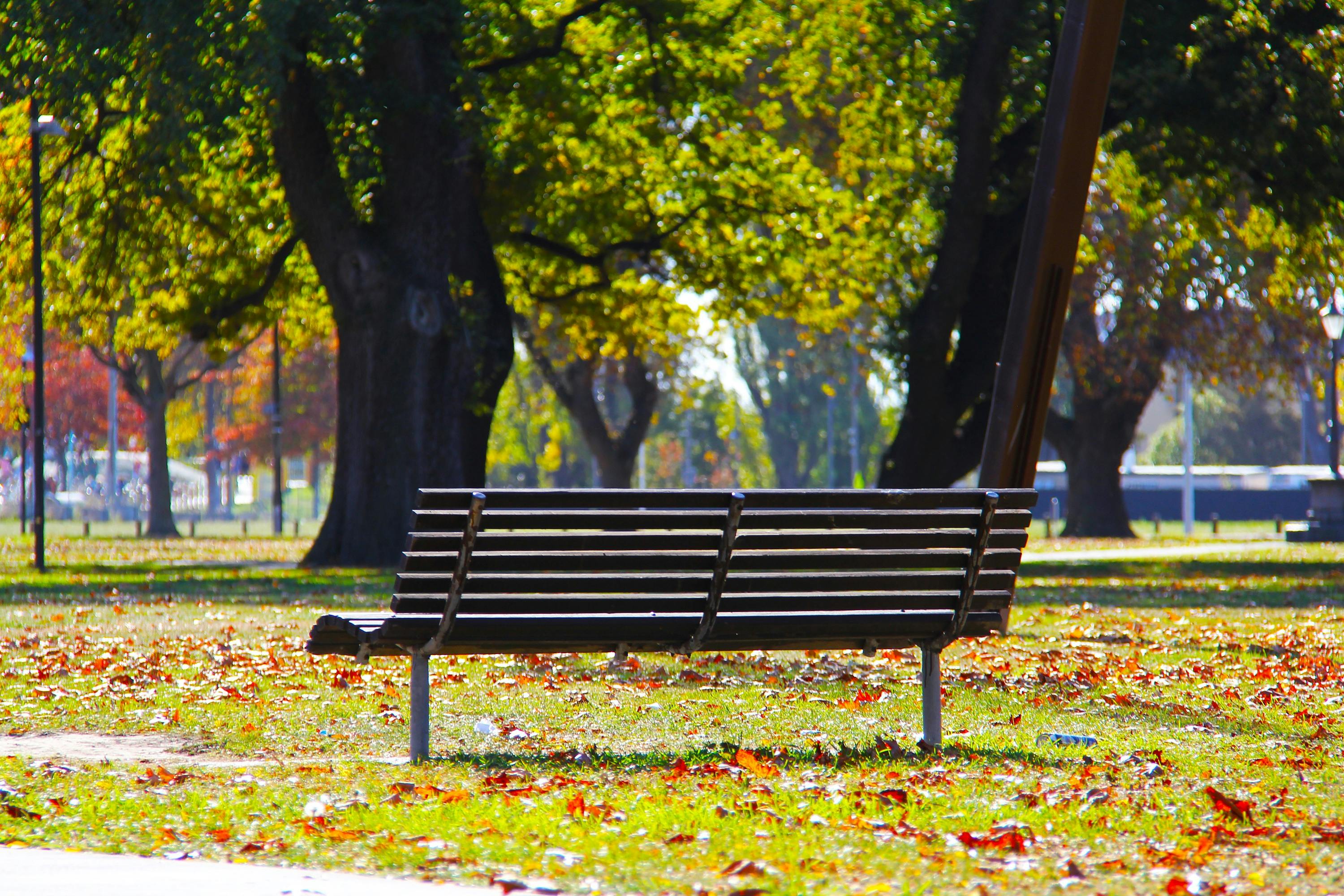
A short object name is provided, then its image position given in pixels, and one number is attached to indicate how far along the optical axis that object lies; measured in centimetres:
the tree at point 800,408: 16650
